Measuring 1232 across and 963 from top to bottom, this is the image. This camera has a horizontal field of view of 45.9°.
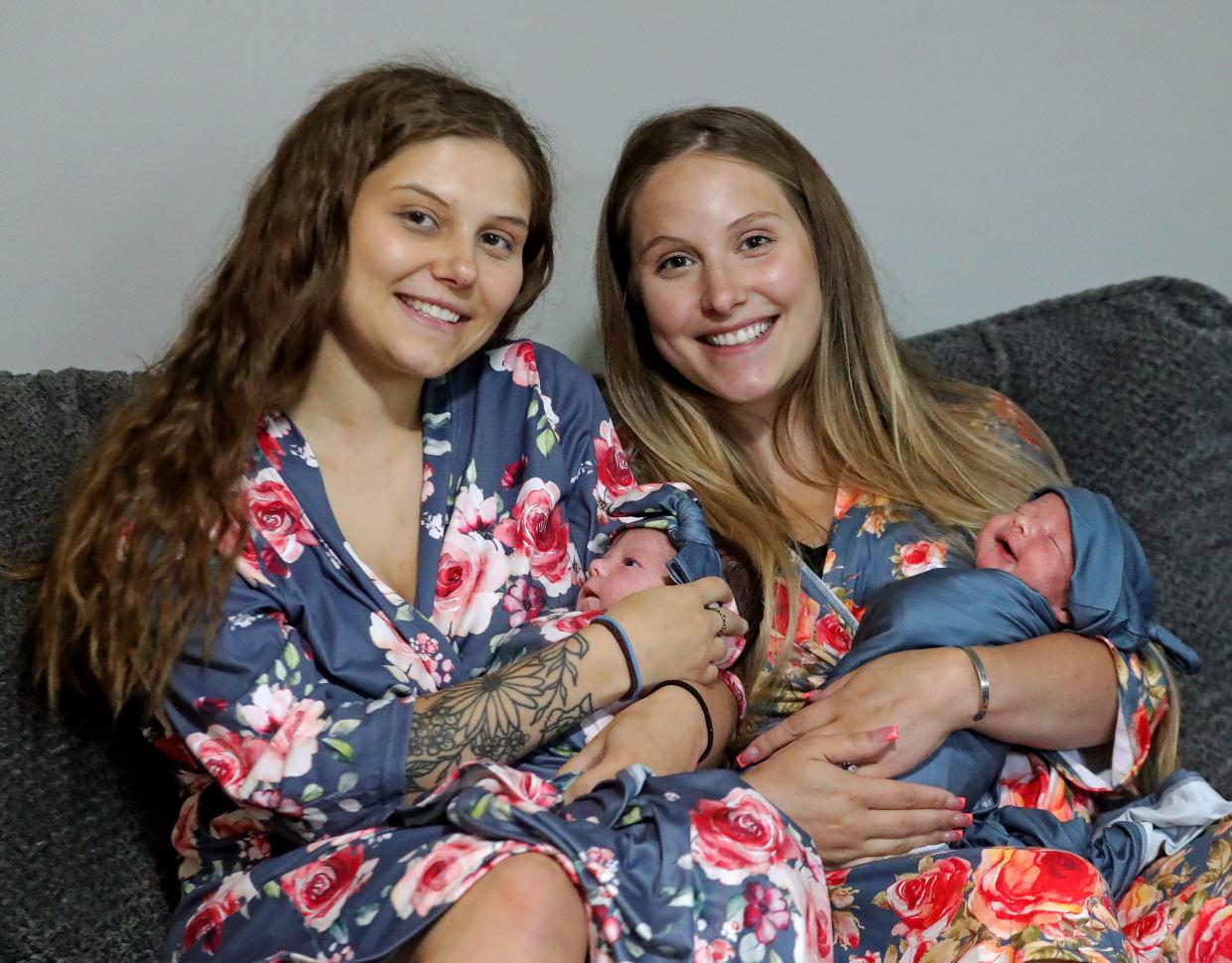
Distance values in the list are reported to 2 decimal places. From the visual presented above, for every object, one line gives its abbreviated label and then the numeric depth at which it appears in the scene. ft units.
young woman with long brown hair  4.95
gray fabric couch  5.39
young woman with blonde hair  5.74
